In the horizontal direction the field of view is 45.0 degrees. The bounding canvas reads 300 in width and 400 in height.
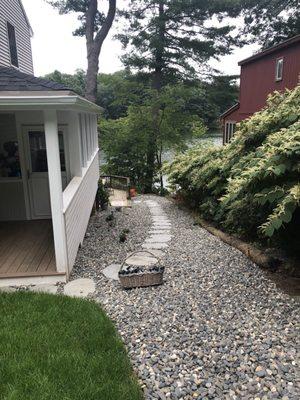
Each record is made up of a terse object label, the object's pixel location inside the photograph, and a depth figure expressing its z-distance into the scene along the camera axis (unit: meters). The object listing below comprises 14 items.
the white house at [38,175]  4.45
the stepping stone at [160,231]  7.68
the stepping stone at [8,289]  4.57
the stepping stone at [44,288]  4.62
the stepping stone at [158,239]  7.01
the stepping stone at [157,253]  6.09
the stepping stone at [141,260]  5.63
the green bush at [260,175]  3.76
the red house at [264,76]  12.59
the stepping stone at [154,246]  6.57
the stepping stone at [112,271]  5.08
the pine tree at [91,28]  16.78
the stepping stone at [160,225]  8.35
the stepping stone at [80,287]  4.58
